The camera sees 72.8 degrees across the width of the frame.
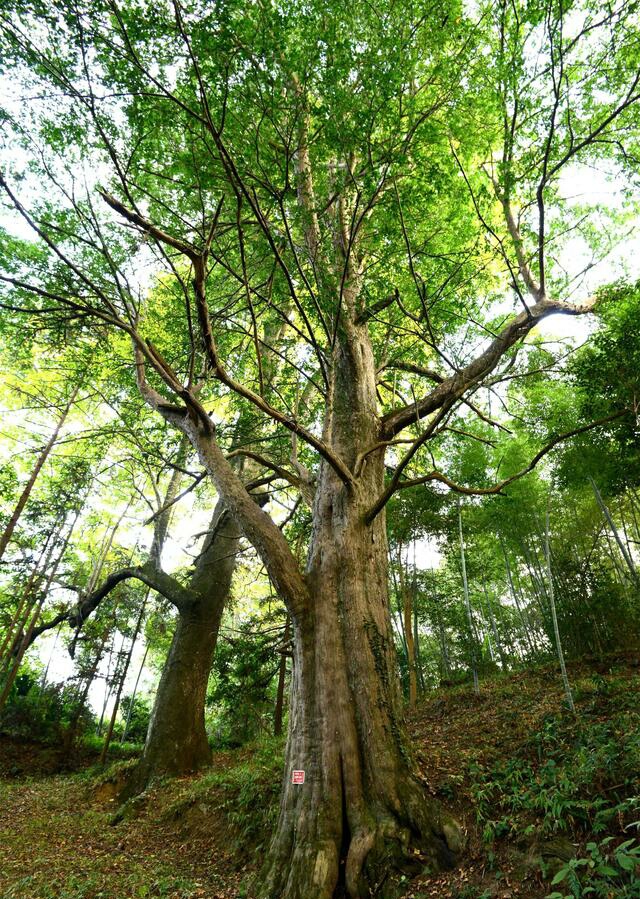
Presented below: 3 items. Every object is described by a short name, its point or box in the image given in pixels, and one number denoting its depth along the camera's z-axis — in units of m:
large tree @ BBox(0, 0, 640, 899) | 2.84
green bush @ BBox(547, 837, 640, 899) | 1.81
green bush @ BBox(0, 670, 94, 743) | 10.60
